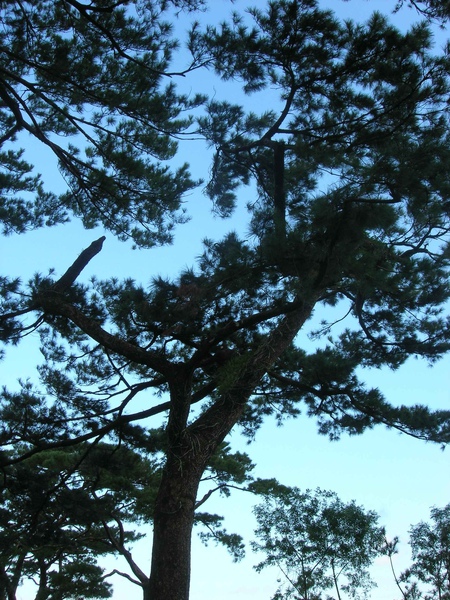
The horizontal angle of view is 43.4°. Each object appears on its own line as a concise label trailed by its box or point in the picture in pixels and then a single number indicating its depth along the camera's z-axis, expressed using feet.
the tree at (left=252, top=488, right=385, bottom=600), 24.43
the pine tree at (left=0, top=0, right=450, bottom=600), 10.84
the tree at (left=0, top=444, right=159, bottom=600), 15.01
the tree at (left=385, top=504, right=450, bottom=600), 21.39
